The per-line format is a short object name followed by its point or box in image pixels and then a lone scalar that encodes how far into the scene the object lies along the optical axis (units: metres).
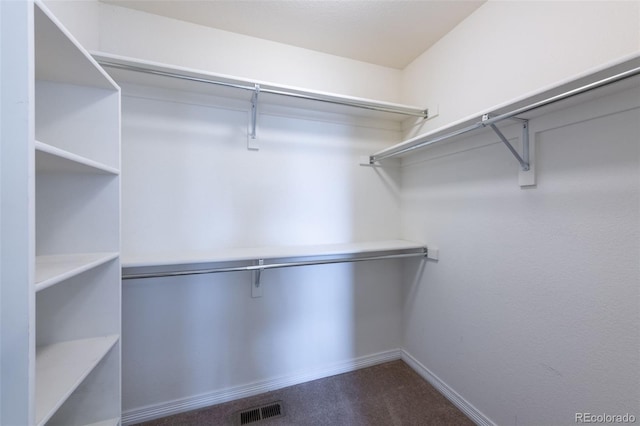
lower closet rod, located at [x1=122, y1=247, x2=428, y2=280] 1.20
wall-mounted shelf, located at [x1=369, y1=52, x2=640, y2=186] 0.71
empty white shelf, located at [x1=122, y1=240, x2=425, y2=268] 1.24
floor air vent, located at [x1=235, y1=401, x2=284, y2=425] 1.42
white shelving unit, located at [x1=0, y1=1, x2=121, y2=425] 0.93
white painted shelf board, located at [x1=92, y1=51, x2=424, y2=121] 1.19
